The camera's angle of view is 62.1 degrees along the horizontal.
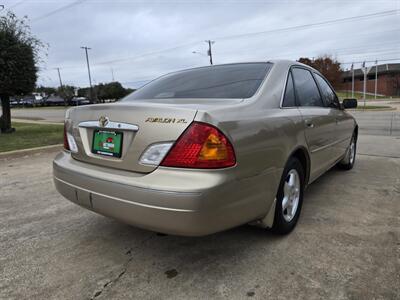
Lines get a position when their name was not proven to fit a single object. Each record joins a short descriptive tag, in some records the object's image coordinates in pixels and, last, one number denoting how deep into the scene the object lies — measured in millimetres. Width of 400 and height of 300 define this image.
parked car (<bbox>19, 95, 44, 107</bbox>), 57753
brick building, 61406
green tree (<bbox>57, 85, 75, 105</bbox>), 73125
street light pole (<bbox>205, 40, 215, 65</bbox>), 45528
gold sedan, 2027
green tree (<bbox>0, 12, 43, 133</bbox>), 10188
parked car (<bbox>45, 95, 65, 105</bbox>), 57669
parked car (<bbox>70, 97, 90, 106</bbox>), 50531
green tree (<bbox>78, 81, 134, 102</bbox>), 68875
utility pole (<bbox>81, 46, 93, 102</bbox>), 61825
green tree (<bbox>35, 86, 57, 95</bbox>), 92625
